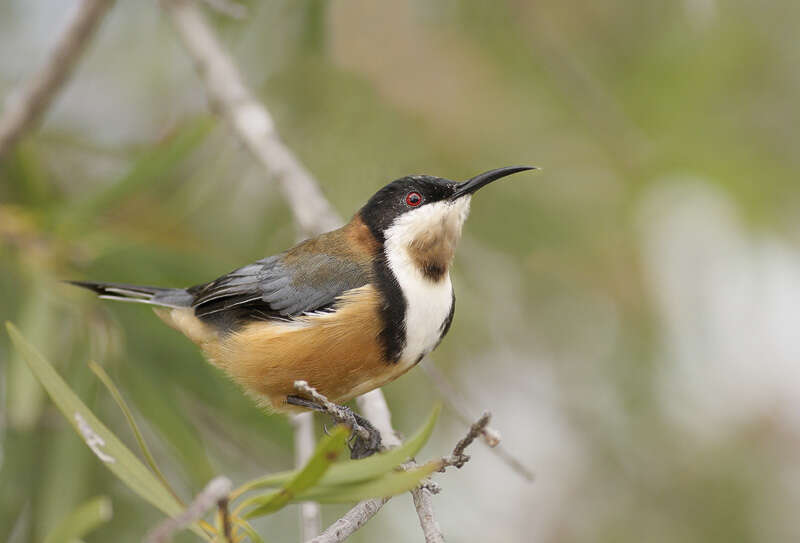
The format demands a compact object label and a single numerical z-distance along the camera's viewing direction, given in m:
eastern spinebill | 3.06
